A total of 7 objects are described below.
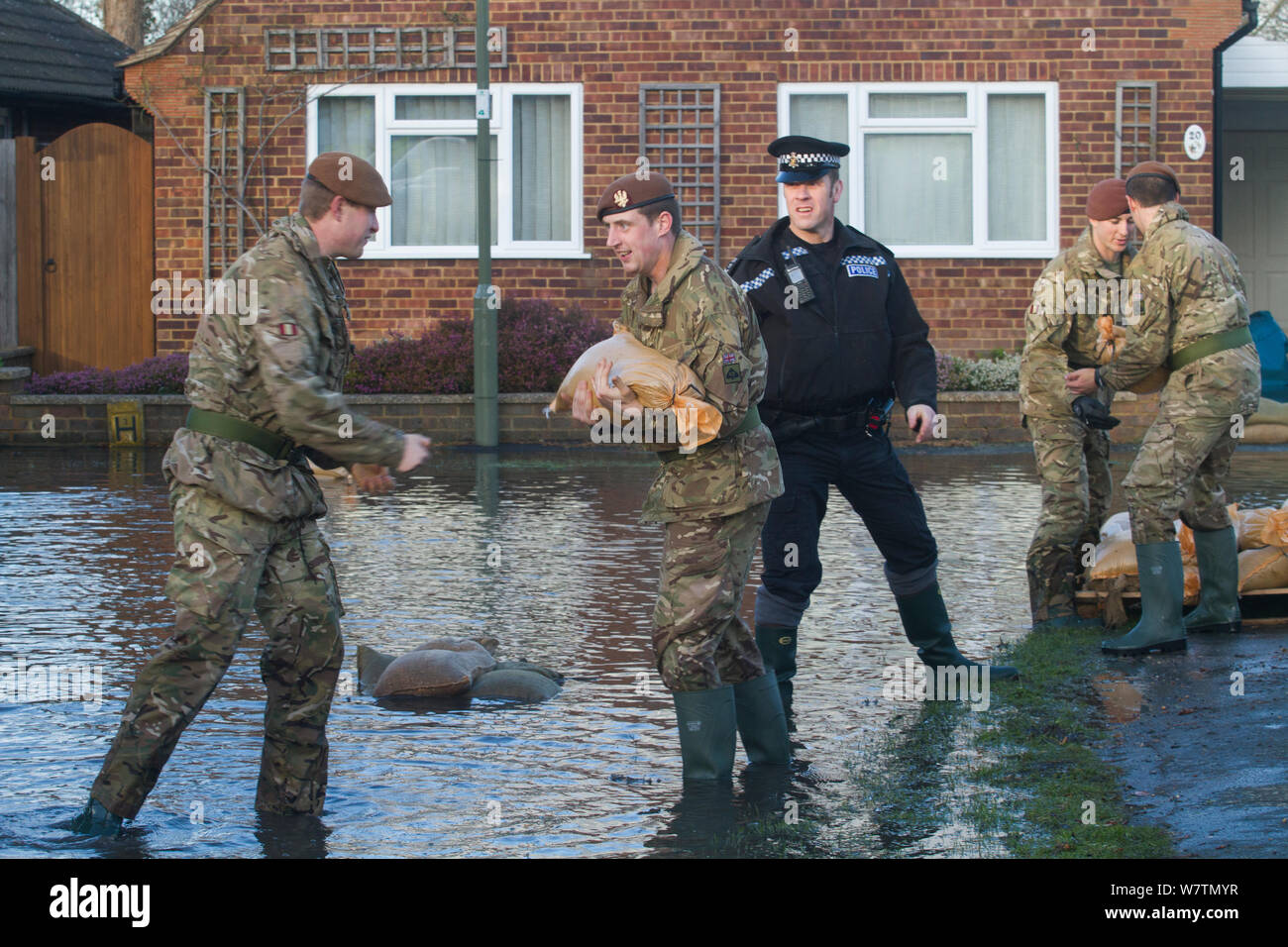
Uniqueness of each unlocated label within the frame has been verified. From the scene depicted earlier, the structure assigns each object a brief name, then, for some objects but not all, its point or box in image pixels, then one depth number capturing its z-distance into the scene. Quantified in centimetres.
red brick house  1995
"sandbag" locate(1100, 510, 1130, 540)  915
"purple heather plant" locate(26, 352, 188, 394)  1812
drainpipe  2019
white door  2561
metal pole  1728
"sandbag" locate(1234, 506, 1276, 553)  905
